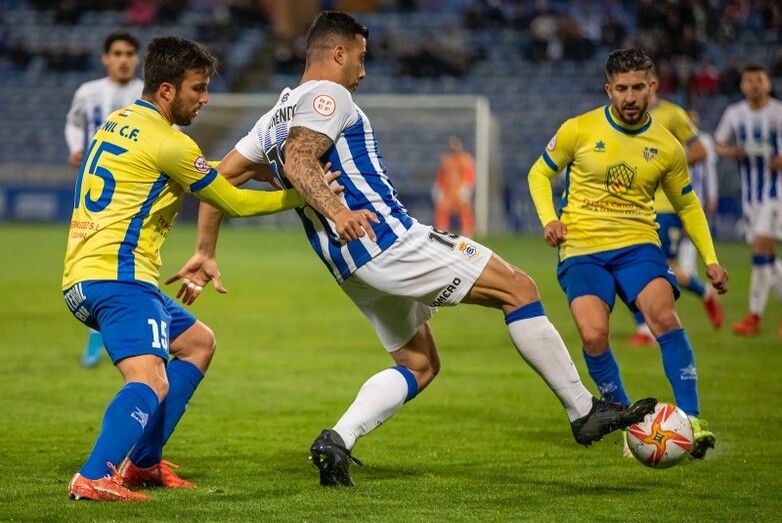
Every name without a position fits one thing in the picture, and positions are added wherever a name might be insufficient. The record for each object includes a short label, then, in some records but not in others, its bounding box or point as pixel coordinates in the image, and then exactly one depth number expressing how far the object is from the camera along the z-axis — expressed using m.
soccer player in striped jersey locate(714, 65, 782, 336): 26.37
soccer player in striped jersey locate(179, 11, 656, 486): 11.59
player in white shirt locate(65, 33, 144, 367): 21.22
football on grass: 12.38
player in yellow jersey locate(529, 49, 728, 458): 14.45
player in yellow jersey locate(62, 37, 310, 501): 10.92
